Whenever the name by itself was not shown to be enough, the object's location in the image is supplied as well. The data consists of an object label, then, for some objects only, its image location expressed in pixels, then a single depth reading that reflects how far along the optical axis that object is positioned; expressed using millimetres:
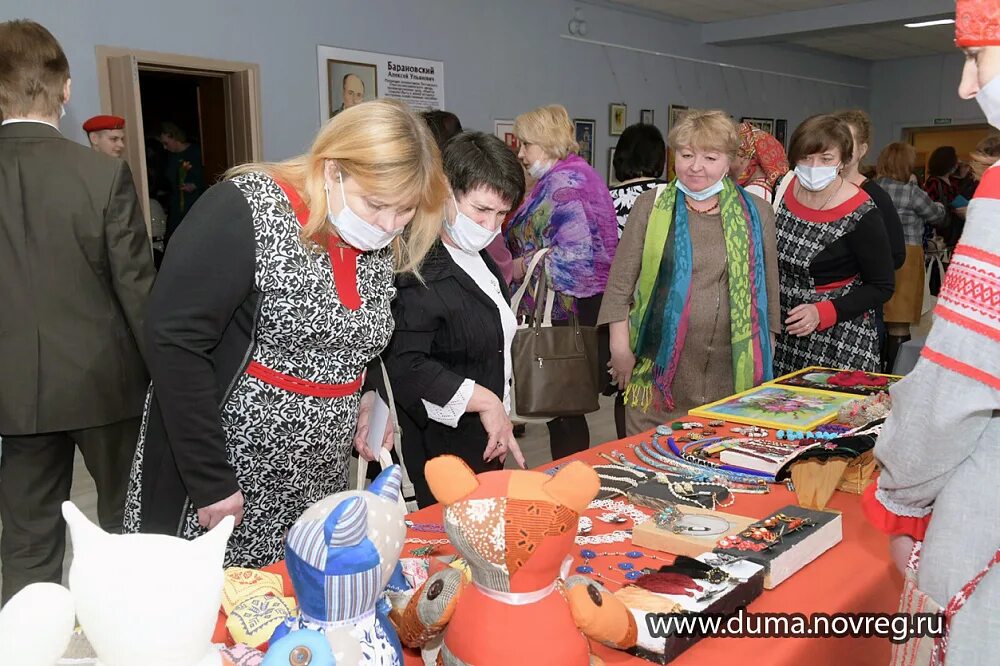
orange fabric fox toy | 911
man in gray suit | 2125
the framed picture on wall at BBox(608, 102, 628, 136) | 7973
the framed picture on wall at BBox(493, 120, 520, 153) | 6832
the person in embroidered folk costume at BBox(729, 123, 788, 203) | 3990
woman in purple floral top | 3342
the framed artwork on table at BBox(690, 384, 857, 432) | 2010
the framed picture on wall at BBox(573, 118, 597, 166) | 7570
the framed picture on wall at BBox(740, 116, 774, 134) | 9930
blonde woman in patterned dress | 1378
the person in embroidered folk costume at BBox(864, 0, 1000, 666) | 888
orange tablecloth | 1098
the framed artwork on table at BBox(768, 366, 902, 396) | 2287
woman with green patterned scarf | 2377
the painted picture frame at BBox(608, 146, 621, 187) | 7944
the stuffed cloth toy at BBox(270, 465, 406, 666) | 831
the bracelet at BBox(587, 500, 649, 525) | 1526
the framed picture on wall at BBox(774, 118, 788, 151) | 10375
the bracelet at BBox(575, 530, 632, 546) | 1421
